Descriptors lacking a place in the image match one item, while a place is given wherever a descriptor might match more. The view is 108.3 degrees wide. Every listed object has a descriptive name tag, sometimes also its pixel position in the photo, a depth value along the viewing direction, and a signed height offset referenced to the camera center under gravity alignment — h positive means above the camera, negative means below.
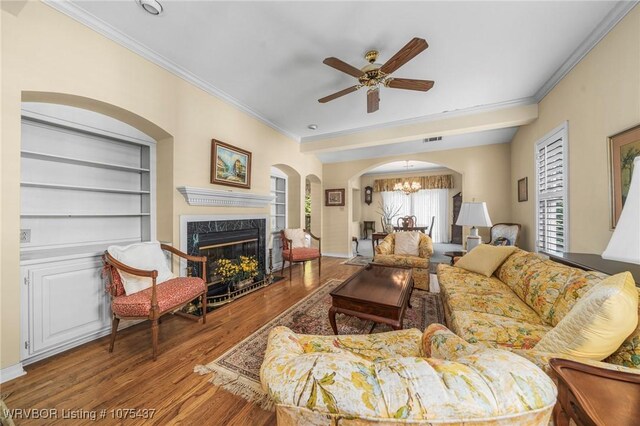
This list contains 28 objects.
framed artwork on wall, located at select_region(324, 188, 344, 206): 5.83 +0.39
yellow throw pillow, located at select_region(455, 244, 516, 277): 2.45 -0.51
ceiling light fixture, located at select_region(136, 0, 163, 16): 1.73 +1.58
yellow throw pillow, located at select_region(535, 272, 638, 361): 0.91 -0.45
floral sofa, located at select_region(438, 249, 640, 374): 0.96 -0.69
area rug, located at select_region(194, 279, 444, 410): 1.53 -1.11
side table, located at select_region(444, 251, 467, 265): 3.33 -0.61
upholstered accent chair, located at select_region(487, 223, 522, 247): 3.87 -0.35
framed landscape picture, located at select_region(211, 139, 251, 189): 2.97 +0.65
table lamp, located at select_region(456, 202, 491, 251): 3.01 -0.07
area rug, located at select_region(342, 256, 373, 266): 5.08 -1.12
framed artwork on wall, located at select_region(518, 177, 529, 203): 3.69 +0.39
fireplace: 2.74 -0.37
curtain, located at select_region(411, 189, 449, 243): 7.89 +0.11
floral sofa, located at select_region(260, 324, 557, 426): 0.49 -0.40
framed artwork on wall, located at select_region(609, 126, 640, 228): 1.68 +0.39
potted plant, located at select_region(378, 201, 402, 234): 8.27 +0.16
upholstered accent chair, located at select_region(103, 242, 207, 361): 1.78 -0.66
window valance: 7.37 +1.02
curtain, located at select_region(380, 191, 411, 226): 8.39 +0.38
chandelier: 7.07 +0.81
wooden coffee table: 1.82 -0.72
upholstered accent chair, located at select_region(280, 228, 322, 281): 3.85 -0.64
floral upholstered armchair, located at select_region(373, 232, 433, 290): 3.29 -0.69
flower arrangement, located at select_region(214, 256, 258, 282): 3.02 -0.76
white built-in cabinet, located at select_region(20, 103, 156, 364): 1.75 -0.03
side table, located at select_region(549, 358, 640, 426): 0.71 -0.58
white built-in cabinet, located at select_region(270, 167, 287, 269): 4.62 +0.05
